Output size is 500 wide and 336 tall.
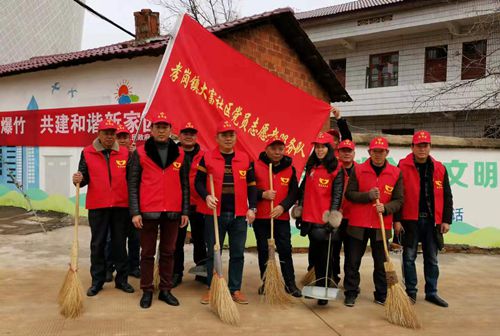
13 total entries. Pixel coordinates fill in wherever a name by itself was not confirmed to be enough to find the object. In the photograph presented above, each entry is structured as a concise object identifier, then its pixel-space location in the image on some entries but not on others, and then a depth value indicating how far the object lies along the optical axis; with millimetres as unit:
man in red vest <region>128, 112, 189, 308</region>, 4172
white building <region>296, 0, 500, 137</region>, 13930
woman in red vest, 4422
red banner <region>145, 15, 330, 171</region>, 4719
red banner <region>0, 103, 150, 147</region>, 7953
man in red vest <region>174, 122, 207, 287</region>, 4707
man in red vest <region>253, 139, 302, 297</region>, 4562
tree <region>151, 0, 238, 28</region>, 21766
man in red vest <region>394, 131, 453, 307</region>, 4539
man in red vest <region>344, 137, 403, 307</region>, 4375
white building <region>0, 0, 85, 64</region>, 20547
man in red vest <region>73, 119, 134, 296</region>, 4484
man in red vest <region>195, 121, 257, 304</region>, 4312
